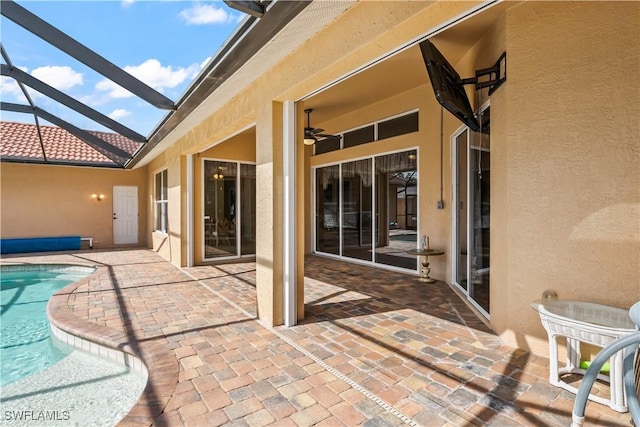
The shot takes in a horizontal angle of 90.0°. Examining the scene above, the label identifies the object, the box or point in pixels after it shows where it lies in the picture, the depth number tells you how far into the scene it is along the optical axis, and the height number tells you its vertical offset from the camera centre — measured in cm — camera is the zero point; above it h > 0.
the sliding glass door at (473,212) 426 -6
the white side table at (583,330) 227 -91
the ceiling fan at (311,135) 702 +169
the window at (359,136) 775 +186
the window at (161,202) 1009 +30
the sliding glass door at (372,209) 720 +2
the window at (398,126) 664 +182
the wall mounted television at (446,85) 336 +140
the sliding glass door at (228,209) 870 +4
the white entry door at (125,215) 1258 -14
